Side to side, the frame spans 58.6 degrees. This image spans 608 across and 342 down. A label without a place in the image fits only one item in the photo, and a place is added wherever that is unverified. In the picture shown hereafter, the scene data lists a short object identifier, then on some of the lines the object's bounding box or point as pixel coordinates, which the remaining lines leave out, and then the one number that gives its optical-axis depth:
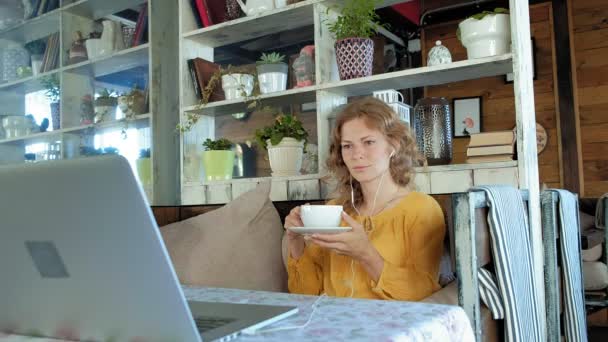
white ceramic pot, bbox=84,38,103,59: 3.00
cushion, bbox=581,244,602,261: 2.93
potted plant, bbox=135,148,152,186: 2.82
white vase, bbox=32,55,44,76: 3.46
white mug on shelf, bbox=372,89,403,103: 1.96
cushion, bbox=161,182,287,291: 1.76
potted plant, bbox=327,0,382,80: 1.99
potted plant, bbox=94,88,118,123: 3.03
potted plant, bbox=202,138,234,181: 2.38
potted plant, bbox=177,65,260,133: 2.33
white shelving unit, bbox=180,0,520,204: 1.80
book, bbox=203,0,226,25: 2.52
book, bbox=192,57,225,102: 2.46
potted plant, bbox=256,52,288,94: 2.25
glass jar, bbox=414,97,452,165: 1.89
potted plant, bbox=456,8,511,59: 1.73
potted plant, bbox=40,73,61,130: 3.25
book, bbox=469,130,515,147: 1.71
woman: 1.34
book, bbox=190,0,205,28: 2.55
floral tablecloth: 0.65
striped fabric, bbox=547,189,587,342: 1.77
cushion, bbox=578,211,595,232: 3.23
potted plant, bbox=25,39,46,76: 3.47
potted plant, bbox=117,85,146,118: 2.85
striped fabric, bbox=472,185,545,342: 1.26
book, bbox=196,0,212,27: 2.51
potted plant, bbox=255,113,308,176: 2.16
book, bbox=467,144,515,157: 1.71
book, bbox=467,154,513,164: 1.72
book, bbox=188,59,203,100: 2.48
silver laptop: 0.54
